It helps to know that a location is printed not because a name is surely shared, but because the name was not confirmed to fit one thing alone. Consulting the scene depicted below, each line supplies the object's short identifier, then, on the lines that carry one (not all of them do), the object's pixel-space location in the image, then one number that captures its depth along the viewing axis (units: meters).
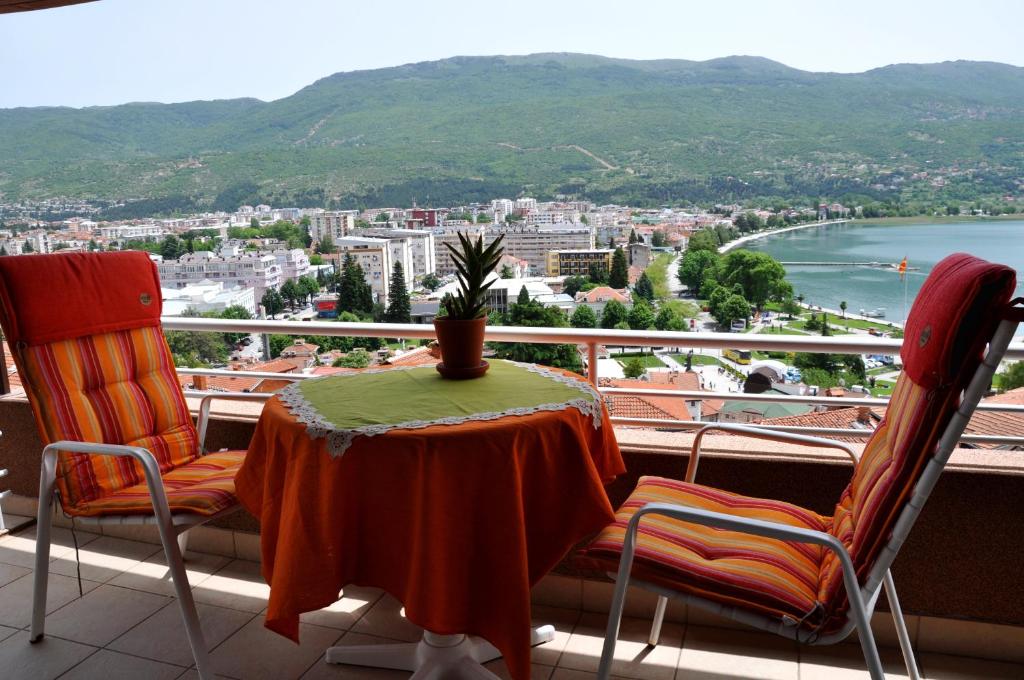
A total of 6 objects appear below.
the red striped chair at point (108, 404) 2.04
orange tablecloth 1.55
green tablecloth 1.64
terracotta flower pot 2.07
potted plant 2.06
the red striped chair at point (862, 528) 1.32
